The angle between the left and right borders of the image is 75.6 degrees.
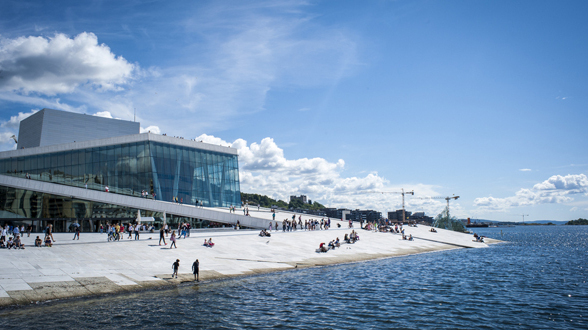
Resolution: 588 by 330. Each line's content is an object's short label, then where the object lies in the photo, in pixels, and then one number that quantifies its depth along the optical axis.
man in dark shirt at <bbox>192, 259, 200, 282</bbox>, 26.84
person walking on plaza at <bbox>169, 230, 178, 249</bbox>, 34.93
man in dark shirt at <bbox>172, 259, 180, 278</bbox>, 26.75
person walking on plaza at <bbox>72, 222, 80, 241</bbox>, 37.16
